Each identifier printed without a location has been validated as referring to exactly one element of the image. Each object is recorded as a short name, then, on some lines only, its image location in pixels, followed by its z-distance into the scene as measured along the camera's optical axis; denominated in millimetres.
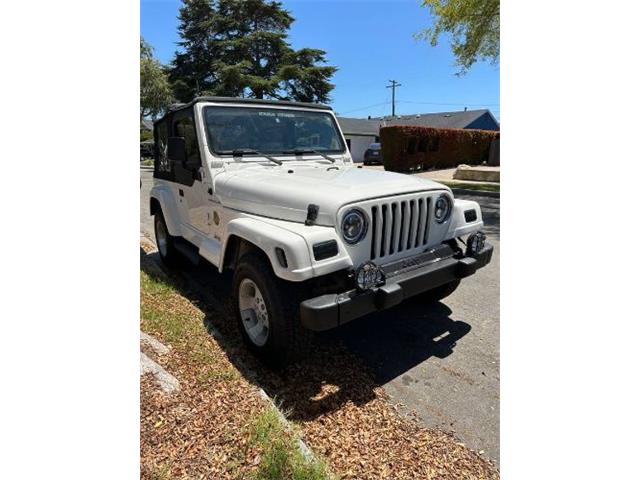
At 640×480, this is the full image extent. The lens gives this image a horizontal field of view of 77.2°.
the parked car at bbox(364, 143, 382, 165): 25703
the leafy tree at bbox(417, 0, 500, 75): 10797
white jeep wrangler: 2617
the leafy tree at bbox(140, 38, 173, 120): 31188
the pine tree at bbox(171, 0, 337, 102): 28688
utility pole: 52562
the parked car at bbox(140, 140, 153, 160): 35447
